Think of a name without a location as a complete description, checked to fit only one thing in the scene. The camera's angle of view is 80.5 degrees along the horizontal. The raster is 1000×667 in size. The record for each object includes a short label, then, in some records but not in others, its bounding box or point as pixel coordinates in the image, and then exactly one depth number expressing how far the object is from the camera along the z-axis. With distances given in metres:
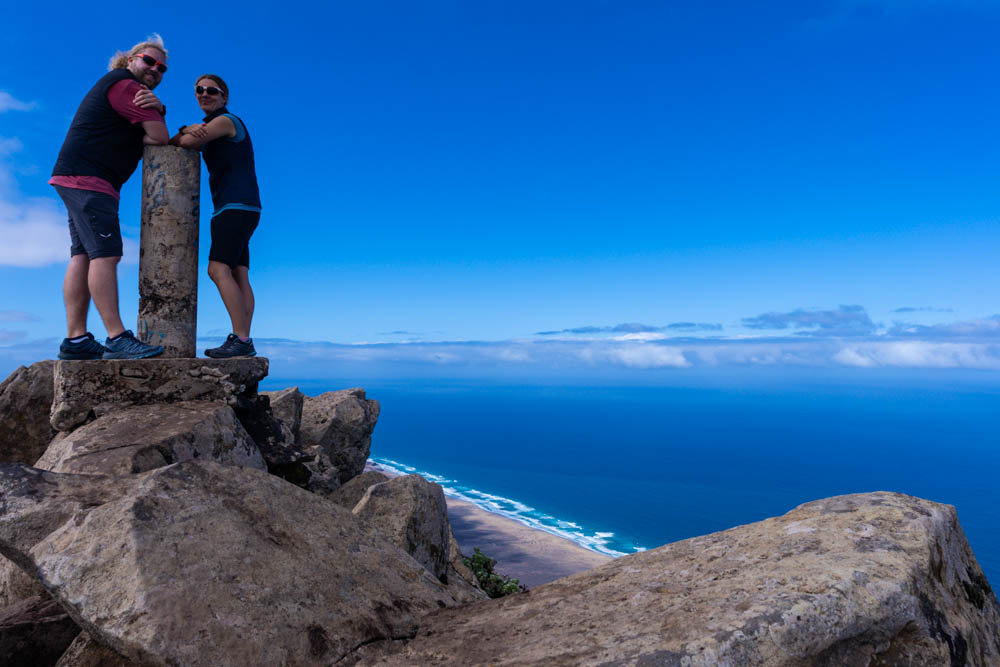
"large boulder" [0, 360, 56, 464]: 8.30
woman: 7.62
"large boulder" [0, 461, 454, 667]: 3.19
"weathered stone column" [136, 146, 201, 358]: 7.55
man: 6.79
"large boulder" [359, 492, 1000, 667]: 2.65
